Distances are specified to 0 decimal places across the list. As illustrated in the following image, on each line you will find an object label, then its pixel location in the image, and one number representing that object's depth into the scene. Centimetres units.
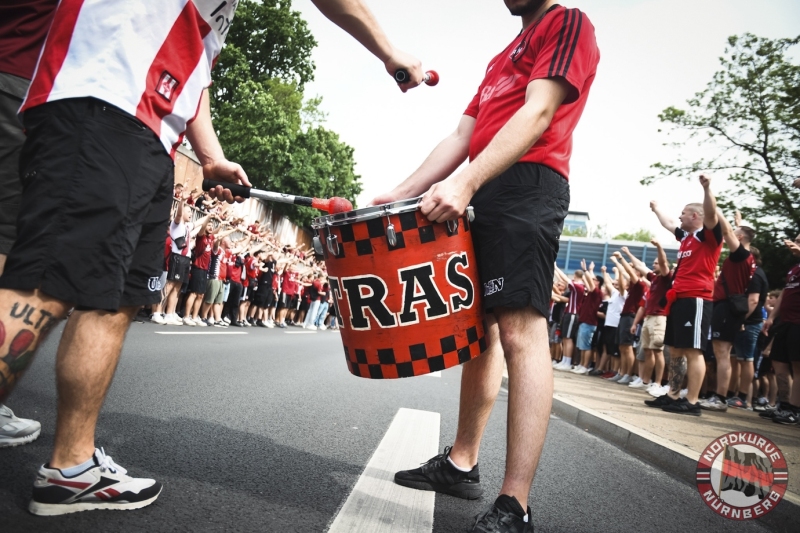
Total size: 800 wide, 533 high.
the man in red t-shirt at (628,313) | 965
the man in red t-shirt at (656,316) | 736
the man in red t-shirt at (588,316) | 1120
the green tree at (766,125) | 1598
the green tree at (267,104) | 2450
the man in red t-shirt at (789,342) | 595
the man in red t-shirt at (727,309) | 641
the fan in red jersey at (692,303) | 567
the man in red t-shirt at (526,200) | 191
